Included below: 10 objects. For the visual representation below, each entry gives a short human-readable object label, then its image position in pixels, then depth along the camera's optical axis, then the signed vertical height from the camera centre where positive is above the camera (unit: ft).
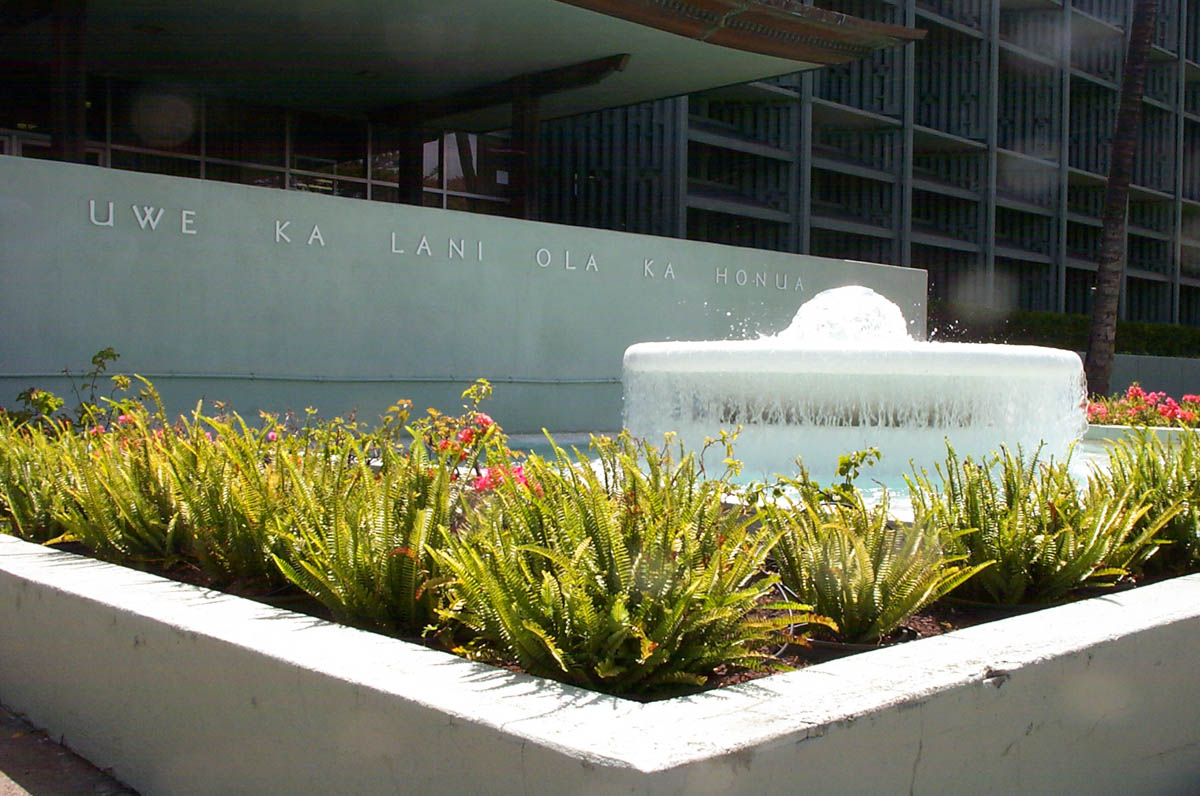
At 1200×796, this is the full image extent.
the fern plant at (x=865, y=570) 10.52 -1.97
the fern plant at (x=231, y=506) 12.42 -1.71
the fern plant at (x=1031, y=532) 12.24 -1.86
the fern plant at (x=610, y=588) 8.63 -1.84
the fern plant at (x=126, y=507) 13.60 -1.89
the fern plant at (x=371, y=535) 10.60 -1.78
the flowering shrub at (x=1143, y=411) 38.29 -1.73
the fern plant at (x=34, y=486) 15.38 -1.88
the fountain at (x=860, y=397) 21.99 -0.78
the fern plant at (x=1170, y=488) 14.47 -1.63
